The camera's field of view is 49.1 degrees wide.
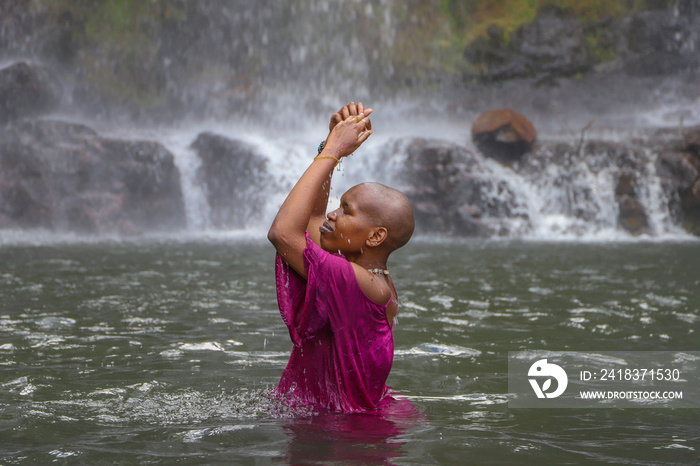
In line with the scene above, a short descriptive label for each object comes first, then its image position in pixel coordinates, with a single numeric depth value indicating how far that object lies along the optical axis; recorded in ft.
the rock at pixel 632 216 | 60.59
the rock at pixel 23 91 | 70.13
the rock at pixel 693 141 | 59.98
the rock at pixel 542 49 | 86.63
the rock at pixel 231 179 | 67.51
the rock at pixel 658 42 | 85.10
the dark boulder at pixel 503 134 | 65.26
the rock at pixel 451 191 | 61.67
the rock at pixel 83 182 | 61.31
